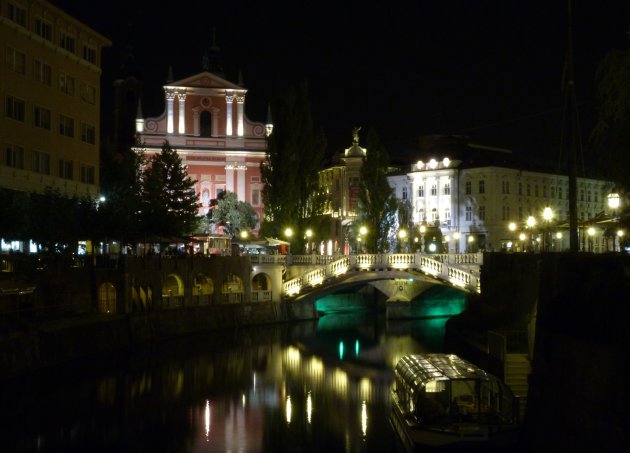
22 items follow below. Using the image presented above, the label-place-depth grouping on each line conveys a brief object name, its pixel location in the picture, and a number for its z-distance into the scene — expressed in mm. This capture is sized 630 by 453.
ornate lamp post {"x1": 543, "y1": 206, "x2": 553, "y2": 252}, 44500
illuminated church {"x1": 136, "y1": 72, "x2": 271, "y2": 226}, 85625
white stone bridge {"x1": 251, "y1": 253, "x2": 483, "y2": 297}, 55781
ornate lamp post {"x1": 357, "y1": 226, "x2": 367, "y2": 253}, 74312
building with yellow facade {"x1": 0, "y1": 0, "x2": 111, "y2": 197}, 49250
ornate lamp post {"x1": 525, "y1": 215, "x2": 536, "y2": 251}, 58484
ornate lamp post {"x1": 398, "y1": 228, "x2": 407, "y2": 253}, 82981
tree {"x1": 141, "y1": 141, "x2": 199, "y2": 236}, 69312
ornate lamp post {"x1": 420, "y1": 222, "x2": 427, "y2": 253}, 83688
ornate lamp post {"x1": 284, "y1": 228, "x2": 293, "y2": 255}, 68688
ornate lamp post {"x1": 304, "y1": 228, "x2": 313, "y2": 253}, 69125
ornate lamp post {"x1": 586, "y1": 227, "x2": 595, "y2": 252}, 53744
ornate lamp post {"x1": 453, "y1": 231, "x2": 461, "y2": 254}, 87875
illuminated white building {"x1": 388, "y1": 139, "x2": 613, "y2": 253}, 85938
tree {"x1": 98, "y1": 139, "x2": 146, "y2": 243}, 53844
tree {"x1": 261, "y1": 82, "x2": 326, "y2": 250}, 68938
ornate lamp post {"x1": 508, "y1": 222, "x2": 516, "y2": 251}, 82331
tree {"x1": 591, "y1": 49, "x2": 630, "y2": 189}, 22047
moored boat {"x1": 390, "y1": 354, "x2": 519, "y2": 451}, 24812
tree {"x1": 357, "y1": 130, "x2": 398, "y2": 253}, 74250
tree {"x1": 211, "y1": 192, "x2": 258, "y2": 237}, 80438
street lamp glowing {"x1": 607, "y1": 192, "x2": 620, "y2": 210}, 24891
